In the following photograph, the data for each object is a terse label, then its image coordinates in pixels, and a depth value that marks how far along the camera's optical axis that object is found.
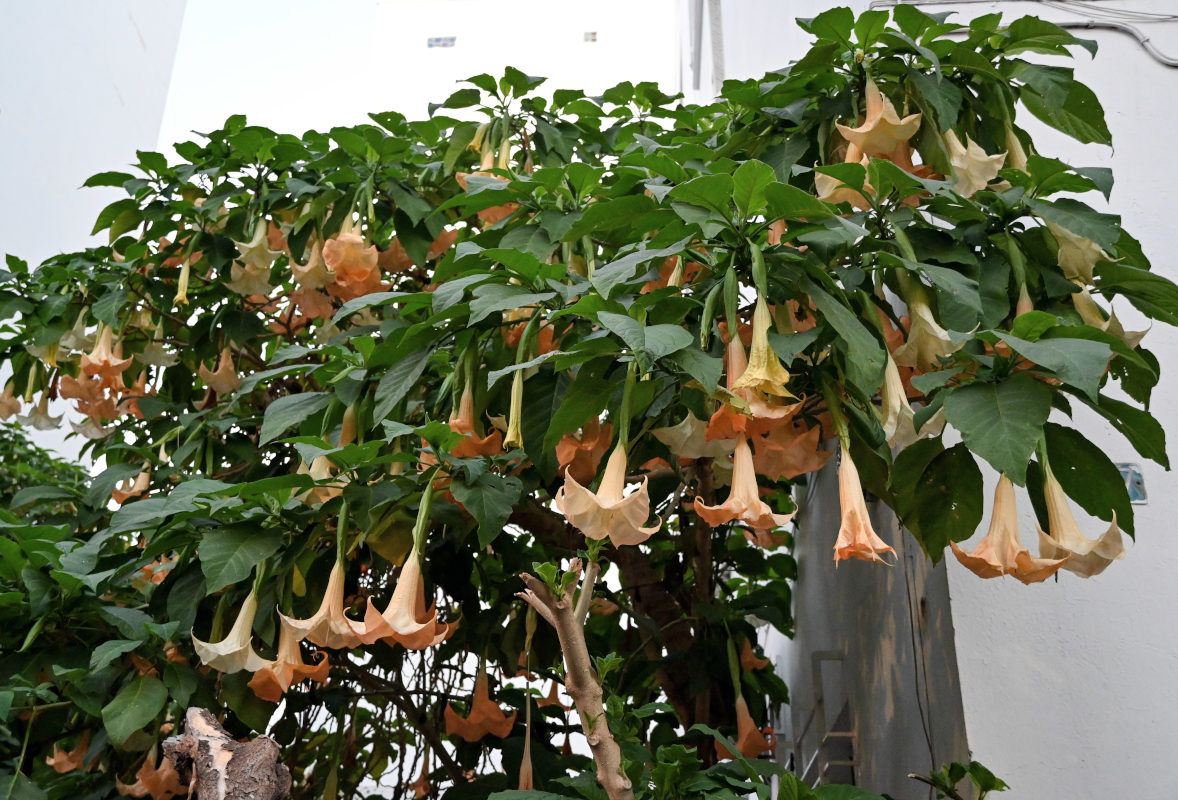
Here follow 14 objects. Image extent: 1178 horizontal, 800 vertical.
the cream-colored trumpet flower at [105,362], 2.45
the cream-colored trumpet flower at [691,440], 1.38
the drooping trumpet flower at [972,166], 1.59
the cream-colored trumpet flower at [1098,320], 1.46
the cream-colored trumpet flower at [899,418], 1.31
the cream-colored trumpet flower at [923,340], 1.42
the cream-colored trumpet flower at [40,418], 2.87
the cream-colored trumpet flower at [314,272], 2.34
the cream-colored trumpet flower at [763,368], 1.21
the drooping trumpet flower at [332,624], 1.43
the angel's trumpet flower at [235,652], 1.52
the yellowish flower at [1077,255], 1.46
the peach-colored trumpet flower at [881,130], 1.58
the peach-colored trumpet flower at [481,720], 2.00
